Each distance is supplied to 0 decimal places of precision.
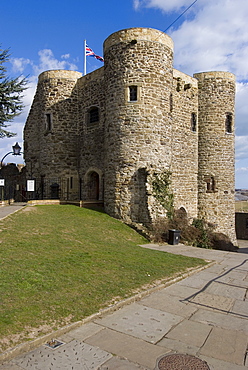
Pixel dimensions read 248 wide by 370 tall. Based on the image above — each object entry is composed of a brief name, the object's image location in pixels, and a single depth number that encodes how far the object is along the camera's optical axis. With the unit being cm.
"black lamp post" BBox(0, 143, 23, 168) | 1984
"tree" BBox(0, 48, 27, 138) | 2220
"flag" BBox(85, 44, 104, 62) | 2633
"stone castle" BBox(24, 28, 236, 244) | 1623
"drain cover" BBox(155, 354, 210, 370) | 383
